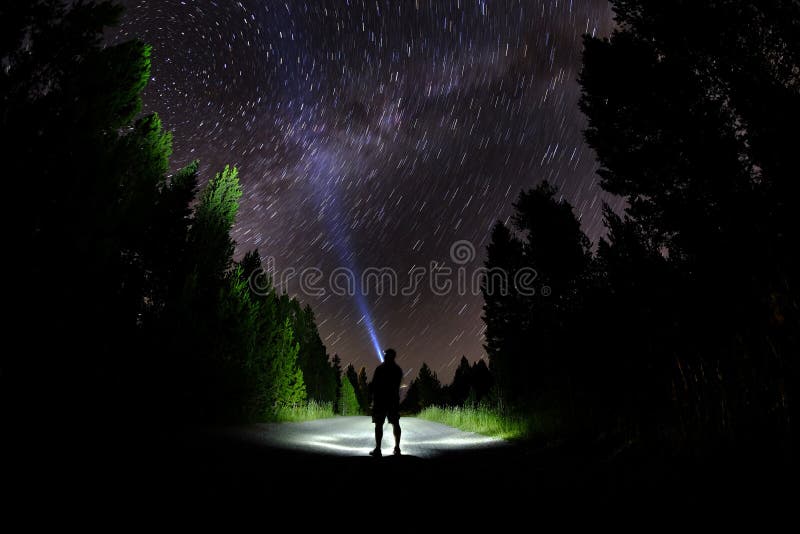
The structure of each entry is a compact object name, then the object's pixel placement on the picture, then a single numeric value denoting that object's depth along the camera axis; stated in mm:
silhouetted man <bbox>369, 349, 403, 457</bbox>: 7336
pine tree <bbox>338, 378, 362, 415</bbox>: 46372
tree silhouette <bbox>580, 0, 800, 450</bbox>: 8016
